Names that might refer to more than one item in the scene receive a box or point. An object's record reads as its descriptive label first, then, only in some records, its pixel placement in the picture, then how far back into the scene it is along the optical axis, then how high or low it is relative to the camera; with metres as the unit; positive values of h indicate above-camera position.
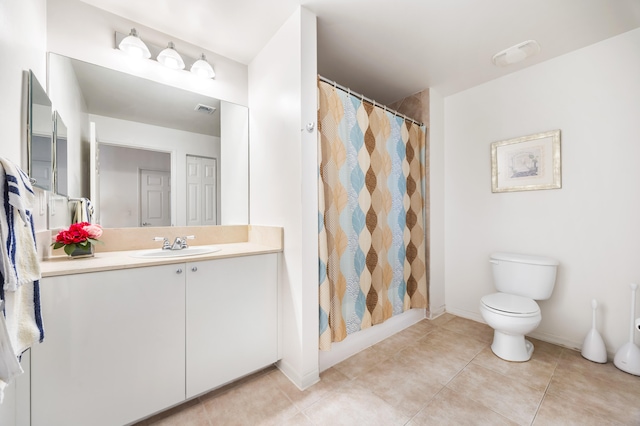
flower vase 1.35 -0.20
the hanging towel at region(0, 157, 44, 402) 0.66 -0.17
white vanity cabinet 1.07 -0.61
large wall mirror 1.55 +0.48
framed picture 2.08 +0.43
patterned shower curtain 1.78 -0.01
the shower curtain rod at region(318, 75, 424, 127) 1.79 +0.92
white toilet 1.74 -0.66
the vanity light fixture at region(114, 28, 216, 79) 1.59 +1.08
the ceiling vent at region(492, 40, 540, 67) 1.92 +1.25
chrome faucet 1.68 -0.19
